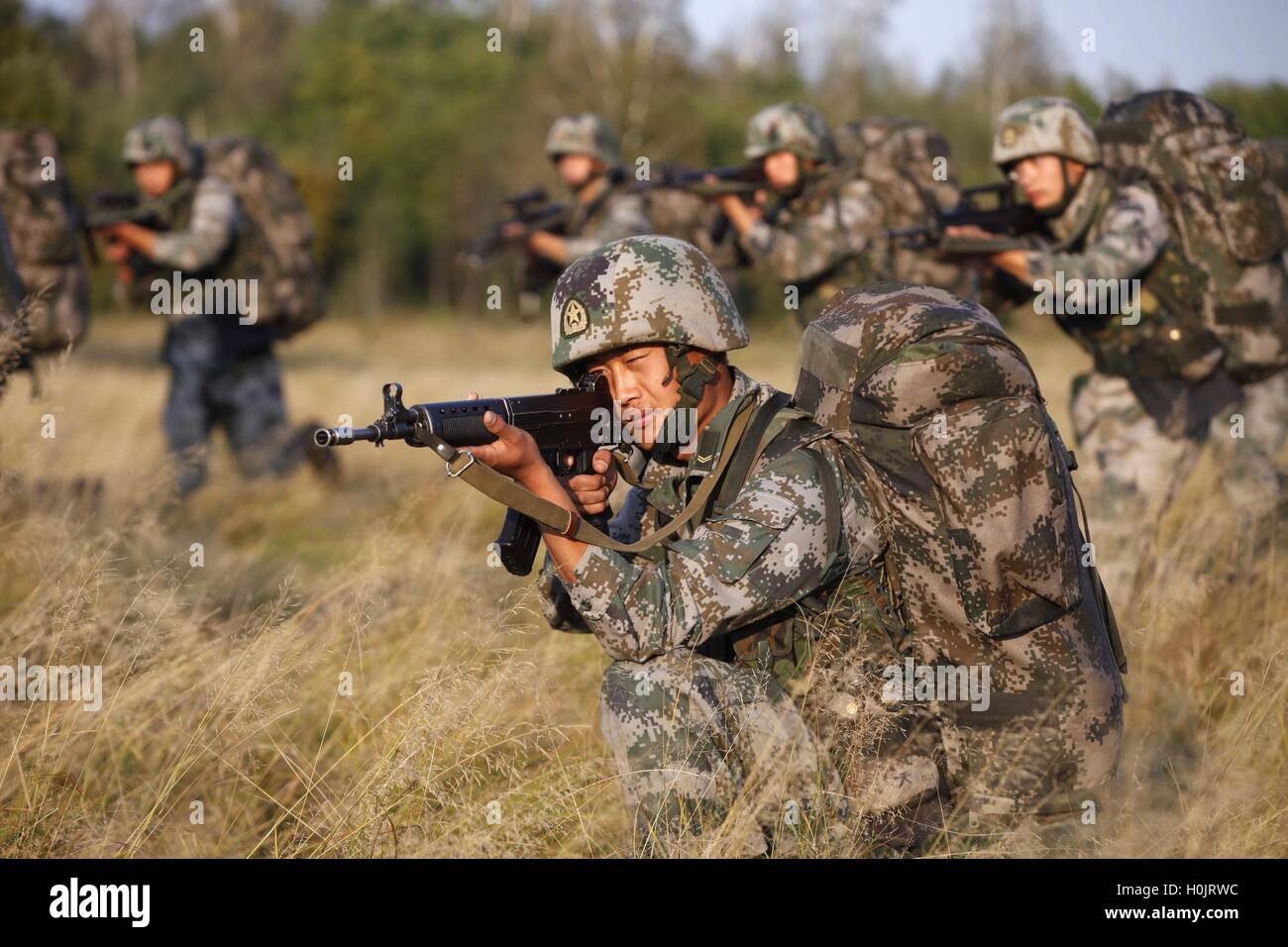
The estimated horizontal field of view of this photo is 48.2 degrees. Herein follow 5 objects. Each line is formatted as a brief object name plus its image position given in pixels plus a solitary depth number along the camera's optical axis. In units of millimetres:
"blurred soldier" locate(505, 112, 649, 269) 9695
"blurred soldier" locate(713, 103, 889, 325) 8352
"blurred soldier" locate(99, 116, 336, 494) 8781
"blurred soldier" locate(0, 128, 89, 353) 7918
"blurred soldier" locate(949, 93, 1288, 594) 6328
